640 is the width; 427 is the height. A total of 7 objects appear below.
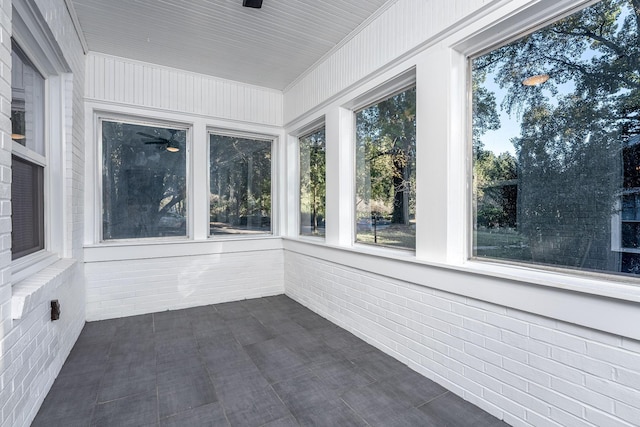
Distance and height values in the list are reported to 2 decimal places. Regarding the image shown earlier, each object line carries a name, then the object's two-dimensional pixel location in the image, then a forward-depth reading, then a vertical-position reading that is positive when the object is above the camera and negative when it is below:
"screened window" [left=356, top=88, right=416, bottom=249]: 2.59 +0.36
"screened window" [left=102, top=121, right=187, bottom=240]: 3.54 +0.37
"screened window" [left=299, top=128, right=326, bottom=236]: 3.78 +0.36
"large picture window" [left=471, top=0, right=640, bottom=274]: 1.47 +0.36
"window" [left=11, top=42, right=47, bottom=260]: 1.92 +0.37
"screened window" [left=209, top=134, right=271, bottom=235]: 4.07 +0.36
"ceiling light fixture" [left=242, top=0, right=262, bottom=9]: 2.42 +1.62
